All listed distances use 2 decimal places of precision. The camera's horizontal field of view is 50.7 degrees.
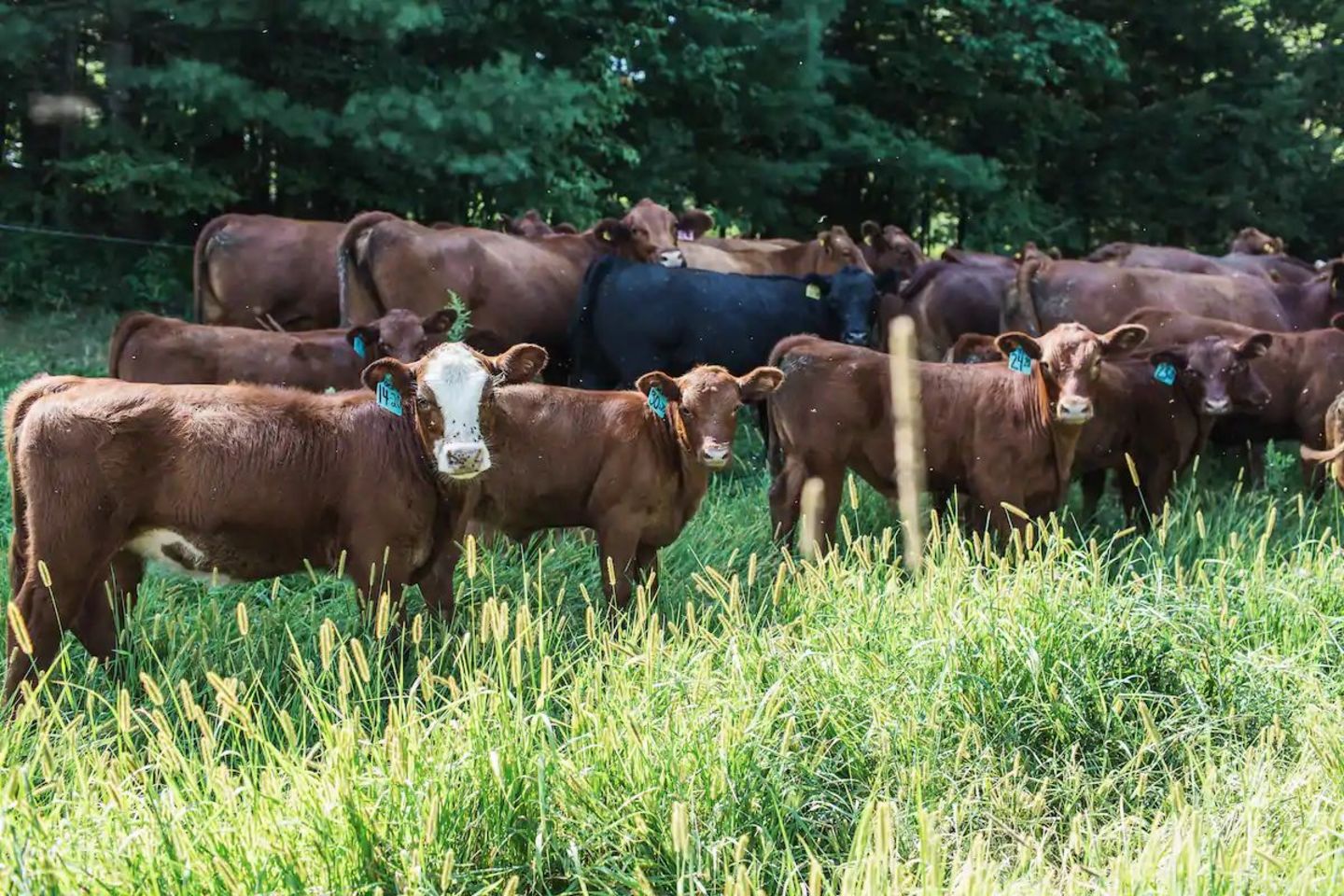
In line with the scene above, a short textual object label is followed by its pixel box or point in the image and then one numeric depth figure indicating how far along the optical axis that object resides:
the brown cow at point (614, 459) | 6.62
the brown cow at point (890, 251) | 13.81
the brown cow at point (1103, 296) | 10.75
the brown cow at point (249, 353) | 8.20
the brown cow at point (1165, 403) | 8.67
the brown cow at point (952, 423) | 7.64
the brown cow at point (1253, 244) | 15.89
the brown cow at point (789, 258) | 12.37
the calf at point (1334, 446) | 7.89
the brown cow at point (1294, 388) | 9.32
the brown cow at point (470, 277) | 9.73
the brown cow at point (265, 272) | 10.86
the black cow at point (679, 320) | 9.77
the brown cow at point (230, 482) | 5.09
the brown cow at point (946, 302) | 11.10
